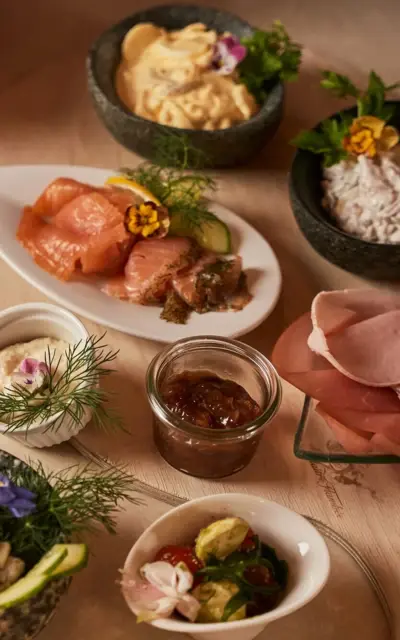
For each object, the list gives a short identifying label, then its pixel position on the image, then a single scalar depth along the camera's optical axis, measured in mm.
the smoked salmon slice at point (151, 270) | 1209
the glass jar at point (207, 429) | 937
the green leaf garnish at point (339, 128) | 1344
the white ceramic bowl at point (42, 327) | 1021
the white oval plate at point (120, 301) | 1162
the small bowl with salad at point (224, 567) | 788
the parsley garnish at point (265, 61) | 1500
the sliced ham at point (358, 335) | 1035
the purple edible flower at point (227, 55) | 1497
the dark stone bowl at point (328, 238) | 1225
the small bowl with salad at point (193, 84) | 1427
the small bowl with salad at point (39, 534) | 771
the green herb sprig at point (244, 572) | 810
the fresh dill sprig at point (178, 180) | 1315
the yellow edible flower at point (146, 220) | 1255
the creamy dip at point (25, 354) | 1017
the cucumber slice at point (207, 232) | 1301
